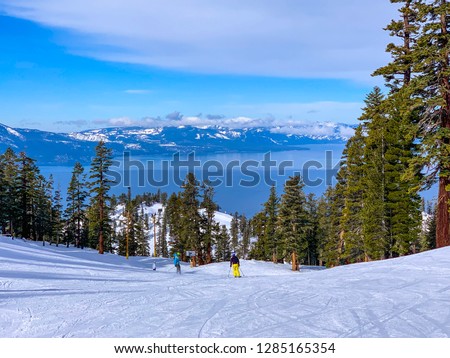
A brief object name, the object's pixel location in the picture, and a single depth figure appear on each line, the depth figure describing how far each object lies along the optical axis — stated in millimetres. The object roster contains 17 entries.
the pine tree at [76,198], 56781
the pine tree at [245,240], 123125
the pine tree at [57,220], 66250
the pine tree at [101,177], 44125
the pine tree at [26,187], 52688
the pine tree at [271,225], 53391
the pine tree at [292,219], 43125
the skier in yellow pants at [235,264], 21797
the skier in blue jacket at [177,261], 27709
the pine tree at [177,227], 51038
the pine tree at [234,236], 136125
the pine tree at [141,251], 84812
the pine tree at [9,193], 51791
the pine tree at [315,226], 64312
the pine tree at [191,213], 47125
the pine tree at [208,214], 47656
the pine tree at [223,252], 89438
